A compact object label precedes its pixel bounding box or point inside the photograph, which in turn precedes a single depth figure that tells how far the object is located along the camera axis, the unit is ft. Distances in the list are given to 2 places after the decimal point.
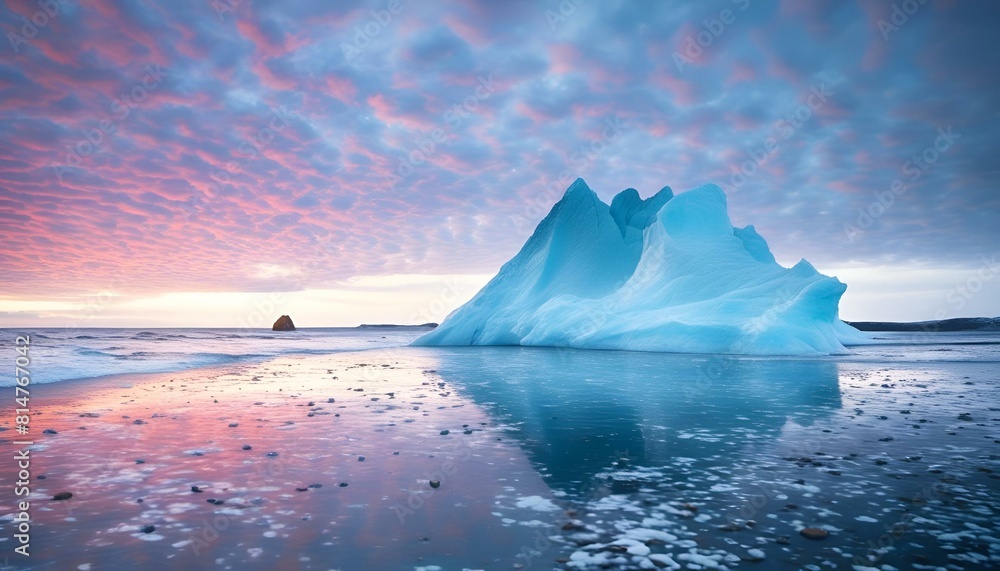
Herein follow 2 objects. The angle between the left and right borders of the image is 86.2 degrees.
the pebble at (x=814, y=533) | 11.96
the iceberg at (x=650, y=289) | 84.84
